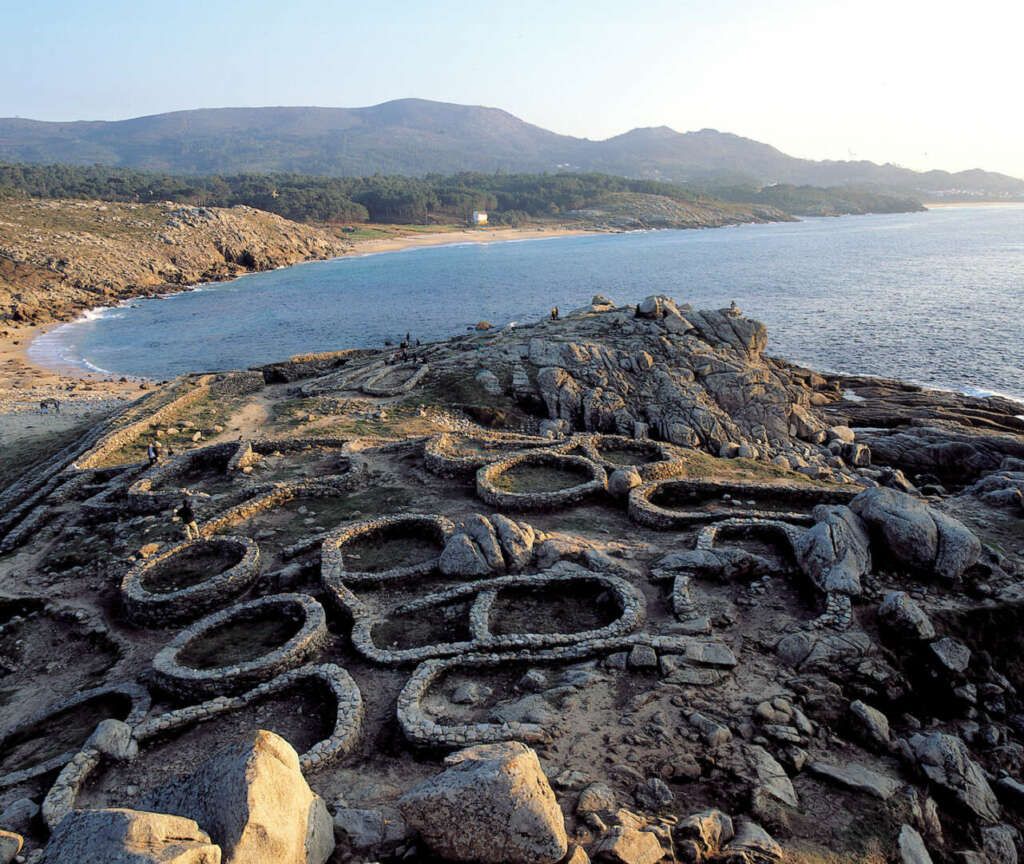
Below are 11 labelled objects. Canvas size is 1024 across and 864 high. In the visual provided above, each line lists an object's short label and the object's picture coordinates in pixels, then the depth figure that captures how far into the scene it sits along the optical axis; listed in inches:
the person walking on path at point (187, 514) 818.2
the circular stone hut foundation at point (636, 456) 903.7
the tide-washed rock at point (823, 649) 506.3
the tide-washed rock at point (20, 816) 396.5
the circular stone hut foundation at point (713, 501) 765.9
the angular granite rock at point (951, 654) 512.7
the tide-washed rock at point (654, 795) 374.9
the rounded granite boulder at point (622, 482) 834.2
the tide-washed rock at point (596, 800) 361.7
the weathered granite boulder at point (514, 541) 669.3
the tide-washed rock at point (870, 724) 445.4
